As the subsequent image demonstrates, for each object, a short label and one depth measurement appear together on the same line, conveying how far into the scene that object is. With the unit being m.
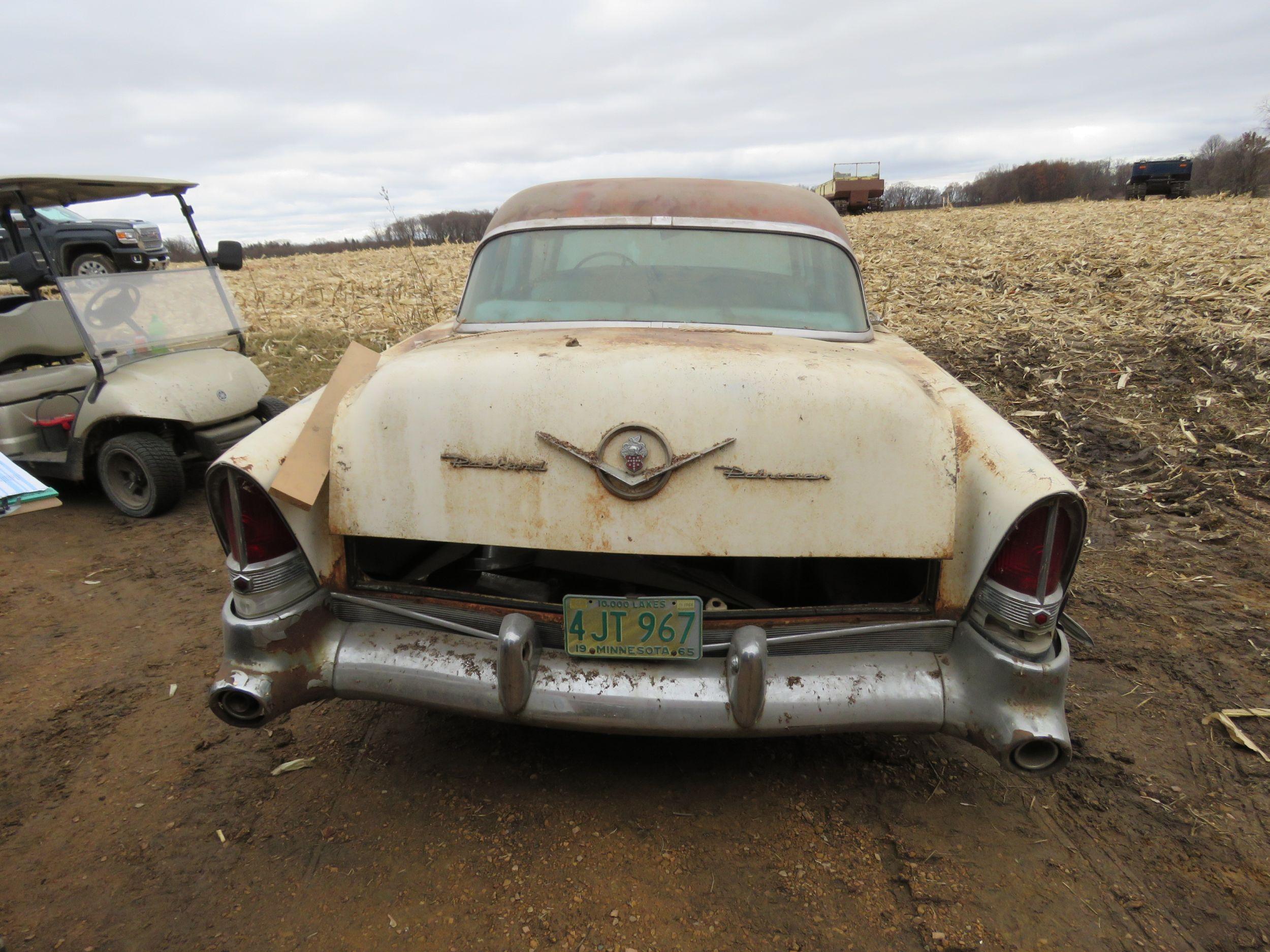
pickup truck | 11.22
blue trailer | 31.91
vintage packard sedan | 2.23
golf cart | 5.21
